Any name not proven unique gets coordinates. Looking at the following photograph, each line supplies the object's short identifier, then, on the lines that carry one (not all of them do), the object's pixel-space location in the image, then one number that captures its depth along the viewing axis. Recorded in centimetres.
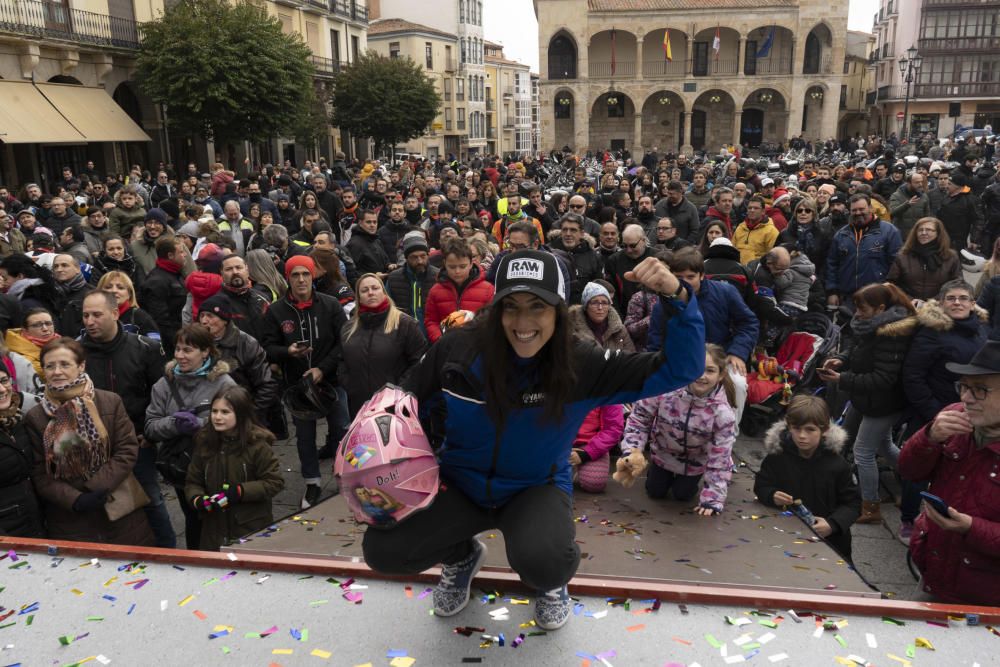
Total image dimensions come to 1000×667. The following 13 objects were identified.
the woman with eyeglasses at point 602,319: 572
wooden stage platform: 347
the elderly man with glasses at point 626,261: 738
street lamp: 3274
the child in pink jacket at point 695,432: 419
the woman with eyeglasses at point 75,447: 400
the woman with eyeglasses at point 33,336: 509
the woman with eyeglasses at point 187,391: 447
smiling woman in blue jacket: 255
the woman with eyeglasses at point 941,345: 474
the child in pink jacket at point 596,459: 469
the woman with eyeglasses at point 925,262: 738
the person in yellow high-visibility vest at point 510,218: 993
